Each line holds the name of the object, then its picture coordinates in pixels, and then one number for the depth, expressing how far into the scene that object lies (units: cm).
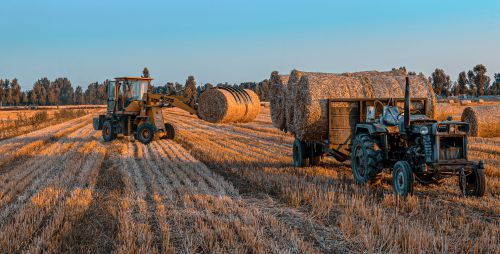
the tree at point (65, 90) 14800
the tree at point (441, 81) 9296
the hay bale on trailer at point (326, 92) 989
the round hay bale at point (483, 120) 1748
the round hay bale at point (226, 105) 2094
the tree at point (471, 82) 8450
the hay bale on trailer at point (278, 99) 1239
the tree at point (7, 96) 10511
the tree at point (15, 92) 10662
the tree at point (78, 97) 13788
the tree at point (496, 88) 8956
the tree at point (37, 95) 11388
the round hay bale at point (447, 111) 2281
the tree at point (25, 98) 11248
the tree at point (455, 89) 8788
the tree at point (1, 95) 10125
